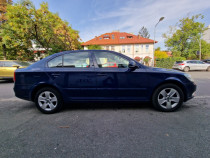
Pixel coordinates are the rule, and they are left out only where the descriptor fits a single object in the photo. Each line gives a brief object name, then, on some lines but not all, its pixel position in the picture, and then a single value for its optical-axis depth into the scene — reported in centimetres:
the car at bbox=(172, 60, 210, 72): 1209
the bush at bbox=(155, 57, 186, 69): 1576
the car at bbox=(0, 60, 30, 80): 677
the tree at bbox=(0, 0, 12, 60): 1316
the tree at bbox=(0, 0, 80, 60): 1026
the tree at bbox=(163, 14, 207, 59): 2233
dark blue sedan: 260
